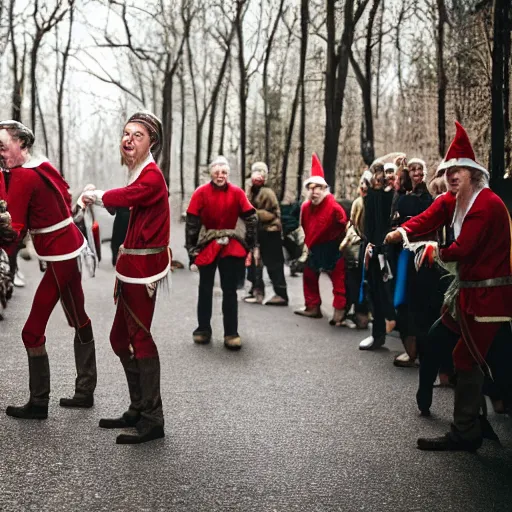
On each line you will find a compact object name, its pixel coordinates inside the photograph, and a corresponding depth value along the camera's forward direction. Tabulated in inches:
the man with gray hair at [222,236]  321.1
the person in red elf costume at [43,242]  199.5
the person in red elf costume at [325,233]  390.3
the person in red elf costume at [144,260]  193.2
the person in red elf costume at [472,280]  184.4
